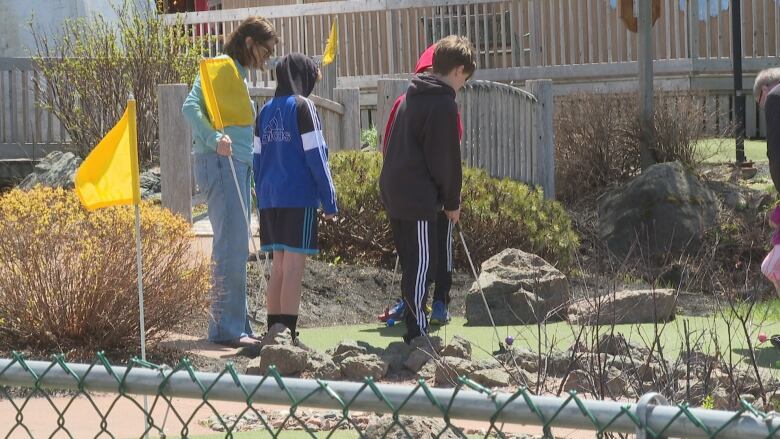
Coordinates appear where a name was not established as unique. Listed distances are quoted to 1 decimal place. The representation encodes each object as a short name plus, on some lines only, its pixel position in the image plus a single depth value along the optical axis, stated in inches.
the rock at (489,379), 518.9
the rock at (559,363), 496.1
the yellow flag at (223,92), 609.3
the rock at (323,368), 540.7
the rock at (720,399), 409.7
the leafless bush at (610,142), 1165.7
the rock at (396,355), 565.9
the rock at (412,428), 392.5
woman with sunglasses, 616.7
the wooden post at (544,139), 1050.1
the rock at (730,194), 1084.5
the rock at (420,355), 558.6
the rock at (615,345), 458.8
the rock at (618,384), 432.8
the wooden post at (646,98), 1163.9
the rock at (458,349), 552.1
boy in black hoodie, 586.6
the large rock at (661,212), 1009.5
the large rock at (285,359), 537.6
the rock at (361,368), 542.3
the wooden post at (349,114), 1065.5
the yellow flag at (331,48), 1027.9
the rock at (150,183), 1168.9
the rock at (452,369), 496.1
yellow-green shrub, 873.5
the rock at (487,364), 532.7
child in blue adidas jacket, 590.9
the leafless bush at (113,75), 1232.2
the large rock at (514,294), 700.0
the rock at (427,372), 548.3
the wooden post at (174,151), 916.6
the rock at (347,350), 561.9
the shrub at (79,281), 553.0
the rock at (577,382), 448.5
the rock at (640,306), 646.7
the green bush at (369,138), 1336.1
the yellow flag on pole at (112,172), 411.5
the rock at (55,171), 1192.2
